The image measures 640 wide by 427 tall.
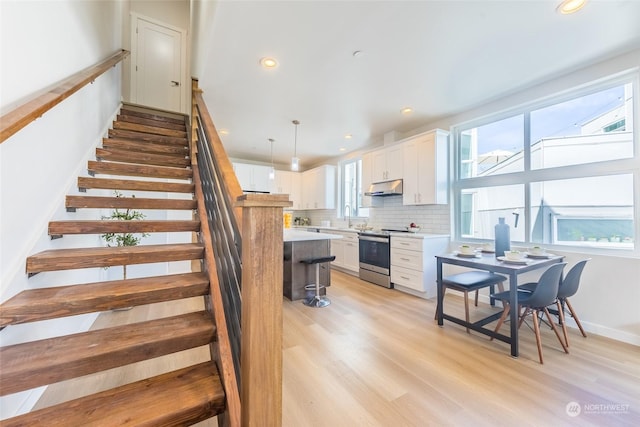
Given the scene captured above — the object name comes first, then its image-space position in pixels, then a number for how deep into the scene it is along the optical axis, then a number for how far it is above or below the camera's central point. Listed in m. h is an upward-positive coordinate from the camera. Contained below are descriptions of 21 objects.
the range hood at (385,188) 4.42 +0.49
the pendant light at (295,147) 4.11 +1.56
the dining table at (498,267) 2.18 -0.47
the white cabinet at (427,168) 3.89 +0.76
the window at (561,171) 2.57 +0.54
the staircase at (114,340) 1.06 -0.64
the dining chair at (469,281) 2.56 -0.69
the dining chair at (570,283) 2.36 -0.63
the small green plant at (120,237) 2.94 -0.28
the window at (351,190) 6.00 +0.61
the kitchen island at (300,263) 3.54 -0.69
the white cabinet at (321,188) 6.49 +0.72
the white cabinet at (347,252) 4.84 -0.74
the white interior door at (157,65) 4.34 +2.63
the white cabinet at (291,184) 7.13 +0.86
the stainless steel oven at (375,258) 4.17 -0.74
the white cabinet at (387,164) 4.45 +0.95
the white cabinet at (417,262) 3.65 -0.69
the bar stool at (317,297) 3.33 -1.13
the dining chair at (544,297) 2.13 -0.69
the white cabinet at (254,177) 6.36 +0.96
